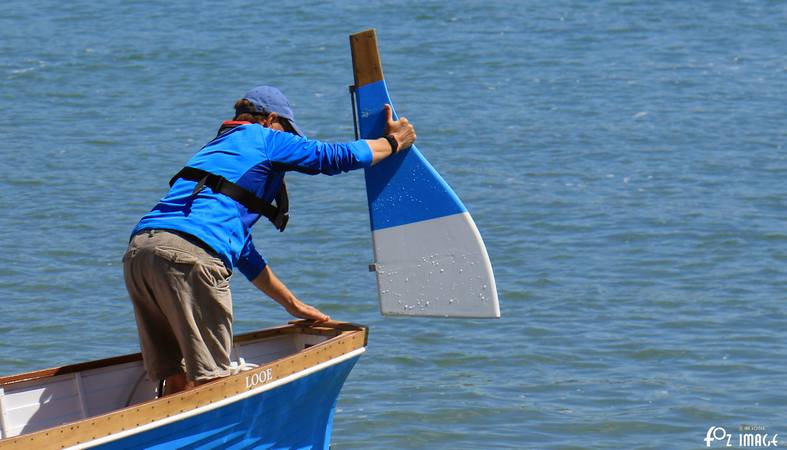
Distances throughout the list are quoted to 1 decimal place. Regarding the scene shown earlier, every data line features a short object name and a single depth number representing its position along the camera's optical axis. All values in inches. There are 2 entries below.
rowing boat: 471.8
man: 478.9
